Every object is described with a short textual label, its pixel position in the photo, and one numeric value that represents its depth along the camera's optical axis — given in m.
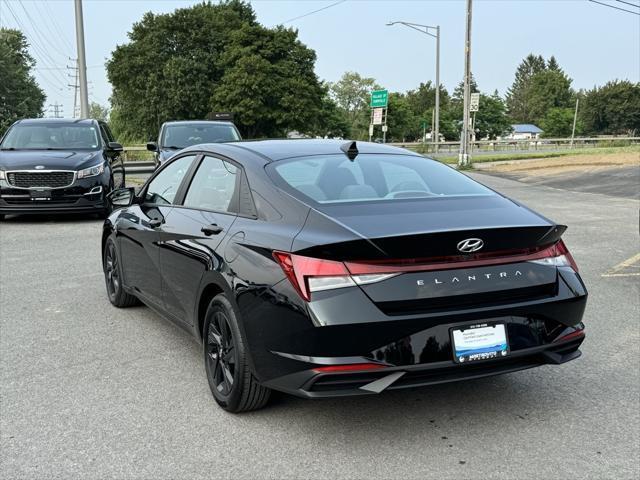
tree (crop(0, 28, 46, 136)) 63.53
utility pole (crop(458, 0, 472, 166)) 28.00
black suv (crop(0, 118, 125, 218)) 11.28
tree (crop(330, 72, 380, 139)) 116.28
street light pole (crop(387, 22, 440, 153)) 38.19
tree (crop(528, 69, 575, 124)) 145.38
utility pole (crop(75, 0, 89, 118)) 20.39
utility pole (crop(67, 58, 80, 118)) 106.75
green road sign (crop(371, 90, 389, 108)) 48.92
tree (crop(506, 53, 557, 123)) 159.60
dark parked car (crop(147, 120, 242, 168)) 14.98
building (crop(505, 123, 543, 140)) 138.50
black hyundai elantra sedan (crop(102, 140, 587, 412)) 3.13
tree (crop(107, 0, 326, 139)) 52.31
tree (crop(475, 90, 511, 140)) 107.19
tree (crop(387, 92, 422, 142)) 91.56
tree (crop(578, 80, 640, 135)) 102.38
